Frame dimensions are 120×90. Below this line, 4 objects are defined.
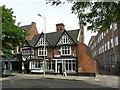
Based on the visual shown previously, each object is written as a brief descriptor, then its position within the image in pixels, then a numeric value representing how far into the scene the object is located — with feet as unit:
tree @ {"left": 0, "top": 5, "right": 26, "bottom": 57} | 49.18
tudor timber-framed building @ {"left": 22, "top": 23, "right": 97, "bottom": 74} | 56.30
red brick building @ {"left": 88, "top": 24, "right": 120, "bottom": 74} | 59.74
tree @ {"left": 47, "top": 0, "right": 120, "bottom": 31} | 15.49
